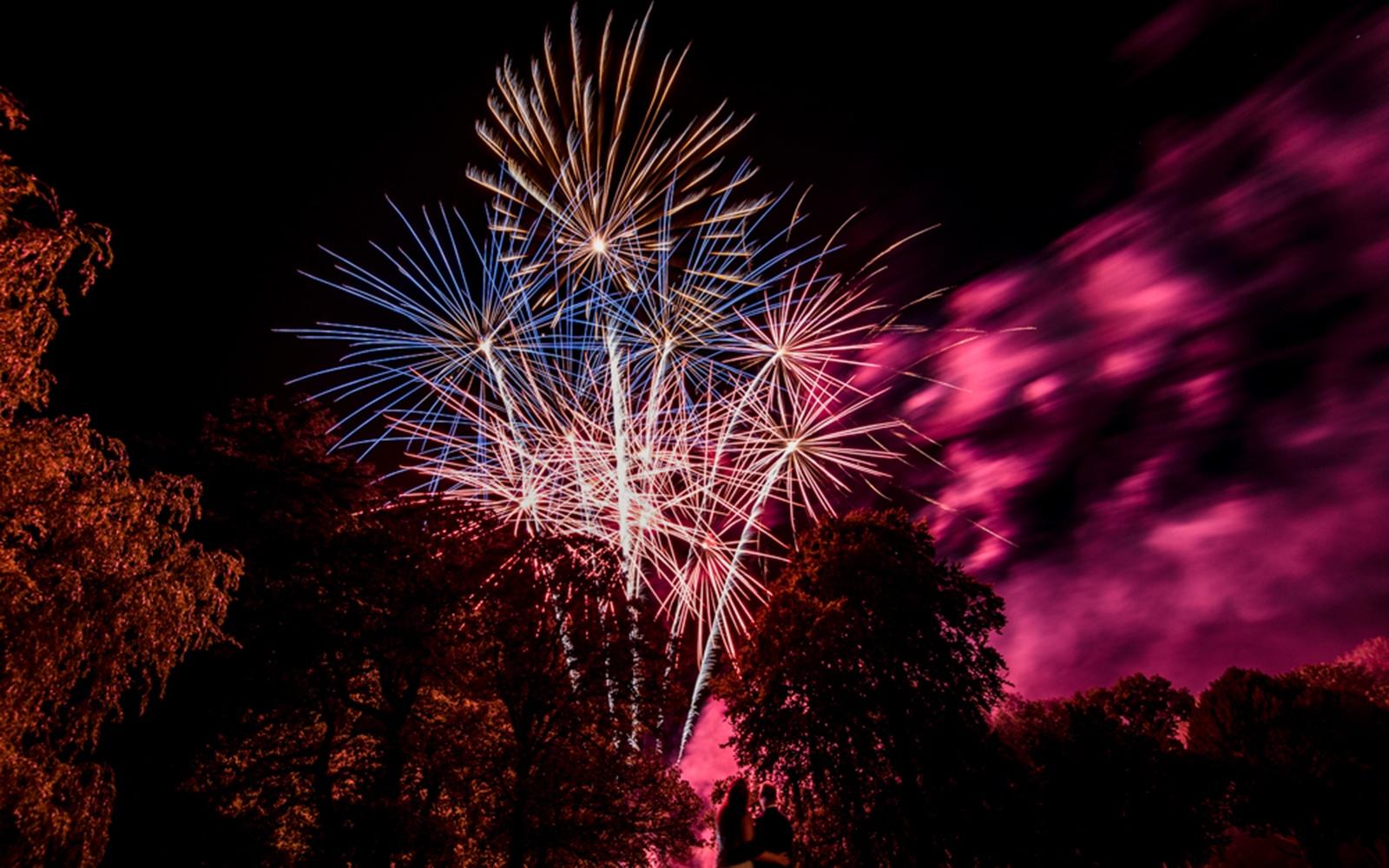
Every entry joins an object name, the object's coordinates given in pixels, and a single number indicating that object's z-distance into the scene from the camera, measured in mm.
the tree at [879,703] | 16750
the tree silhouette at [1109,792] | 20984
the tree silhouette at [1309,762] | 25422
